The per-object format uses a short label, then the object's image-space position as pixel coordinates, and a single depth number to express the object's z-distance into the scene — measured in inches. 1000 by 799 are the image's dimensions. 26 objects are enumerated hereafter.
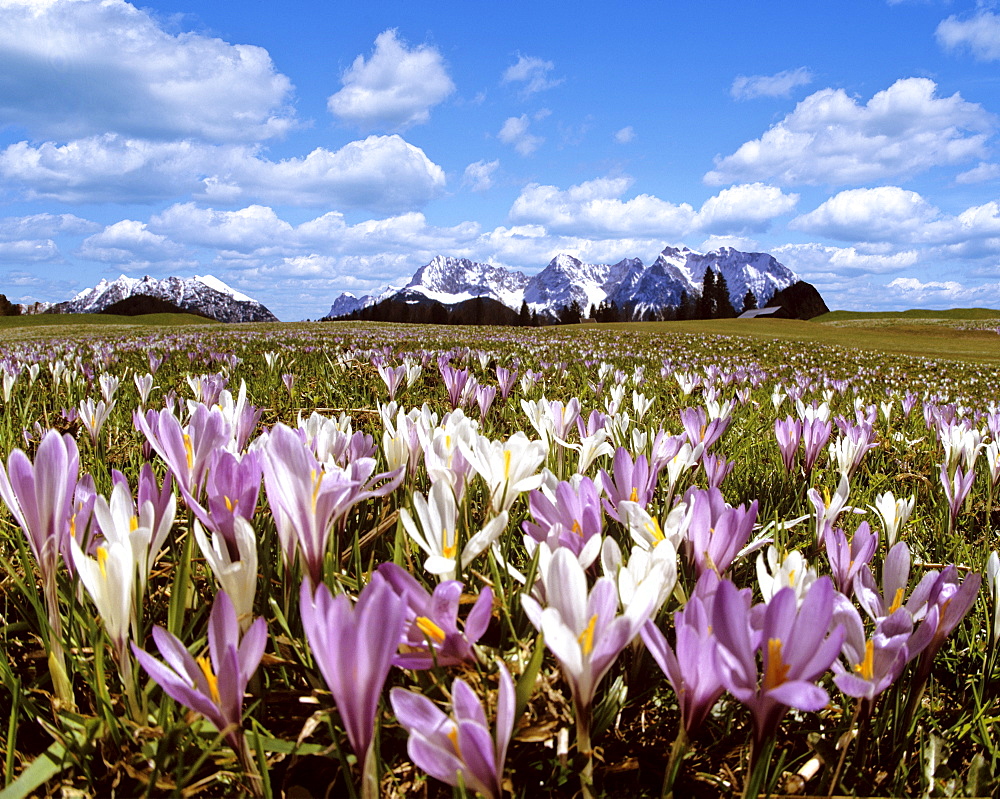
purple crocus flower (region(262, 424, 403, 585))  11.2
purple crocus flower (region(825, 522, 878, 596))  12.5
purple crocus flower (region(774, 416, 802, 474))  22.8
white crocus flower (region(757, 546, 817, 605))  11.4
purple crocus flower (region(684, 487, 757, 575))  12.5
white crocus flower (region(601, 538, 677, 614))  10.8
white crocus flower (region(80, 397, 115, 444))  21.8
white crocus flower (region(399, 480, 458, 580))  12.2
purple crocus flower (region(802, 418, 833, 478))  23.4
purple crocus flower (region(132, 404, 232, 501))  13.5
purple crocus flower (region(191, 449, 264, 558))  12.1
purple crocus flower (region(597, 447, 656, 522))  14.3
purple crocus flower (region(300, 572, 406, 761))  8.4
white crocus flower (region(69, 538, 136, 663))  10.0
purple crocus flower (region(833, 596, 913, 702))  10.1
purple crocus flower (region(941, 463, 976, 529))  18.6
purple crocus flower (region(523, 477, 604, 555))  12.0
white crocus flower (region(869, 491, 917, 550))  15.8
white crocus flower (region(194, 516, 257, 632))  10.6
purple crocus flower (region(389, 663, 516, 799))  8.7
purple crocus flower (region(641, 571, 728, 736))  9.4
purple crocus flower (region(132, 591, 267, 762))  8.9
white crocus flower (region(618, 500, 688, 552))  12.5
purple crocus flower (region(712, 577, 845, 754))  8.7
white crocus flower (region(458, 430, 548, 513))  14.4
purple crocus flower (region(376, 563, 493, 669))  10.2
